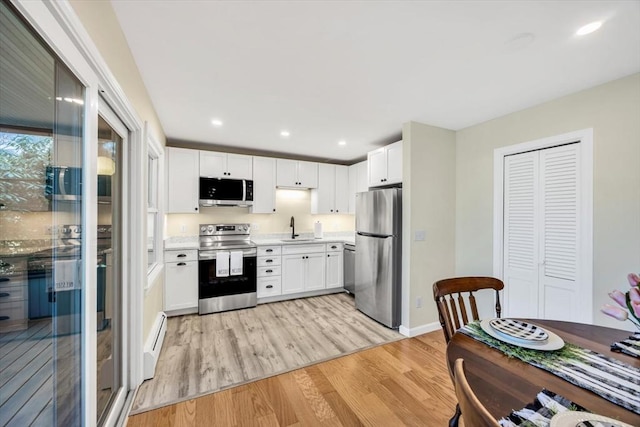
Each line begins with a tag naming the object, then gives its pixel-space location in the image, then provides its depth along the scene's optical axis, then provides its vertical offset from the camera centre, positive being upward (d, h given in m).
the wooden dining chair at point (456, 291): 1.42 -0.50
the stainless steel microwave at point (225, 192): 3.60 +0.31
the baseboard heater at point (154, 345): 2.00 -1.19
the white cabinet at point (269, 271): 3.71 -0.89
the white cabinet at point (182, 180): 3.45 +0.46
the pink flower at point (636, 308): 0.85 -0.32
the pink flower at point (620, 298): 0.92 -0.31
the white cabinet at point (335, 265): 4.20 -0.89
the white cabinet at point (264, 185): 3.96 +0.45
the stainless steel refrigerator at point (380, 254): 2.95 -0.51
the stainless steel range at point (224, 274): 3.33 -0.85
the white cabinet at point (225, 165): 3.63 +0.72
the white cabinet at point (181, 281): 3.17 -0.89
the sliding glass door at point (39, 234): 0.69 -0.07
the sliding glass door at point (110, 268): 1.43 -0.36
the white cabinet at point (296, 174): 4.14 +0.68
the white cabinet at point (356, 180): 4.29 +0.60
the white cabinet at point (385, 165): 3.10 +0.65
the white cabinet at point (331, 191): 4.48 +0.41
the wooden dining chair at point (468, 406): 0.51 -0.42
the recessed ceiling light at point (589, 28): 1.41 +1.09
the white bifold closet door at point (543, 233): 2.20 -0.18
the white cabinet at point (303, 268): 3.88 -0.89
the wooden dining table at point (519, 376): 0.78 -0.60
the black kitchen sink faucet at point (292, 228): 4.46 -0.28
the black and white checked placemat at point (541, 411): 0.71 -0.60
